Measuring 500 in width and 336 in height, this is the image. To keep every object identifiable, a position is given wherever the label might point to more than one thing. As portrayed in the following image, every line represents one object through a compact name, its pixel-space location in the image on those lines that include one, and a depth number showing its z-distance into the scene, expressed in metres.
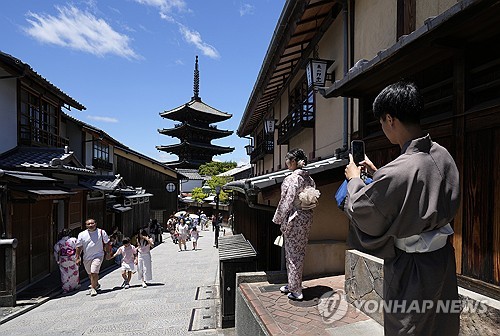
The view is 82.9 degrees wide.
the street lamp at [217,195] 18.07
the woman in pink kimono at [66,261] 8.69
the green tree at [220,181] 35.29
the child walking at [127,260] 9.19
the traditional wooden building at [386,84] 2.56
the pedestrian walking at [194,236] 17.41
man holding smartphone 1.56
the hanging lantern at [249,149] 20.67
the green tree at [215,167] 44.81
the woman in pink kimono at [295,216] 4.12
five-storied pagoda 43.29
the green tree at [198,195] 36.81
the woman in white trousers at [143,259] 9.22
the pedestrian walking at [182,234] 17.00
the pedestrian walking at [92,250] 8.31
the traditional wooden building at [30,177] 8.12
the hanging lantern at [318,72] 6.32
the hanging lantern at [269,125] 12.17
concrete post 7.23
